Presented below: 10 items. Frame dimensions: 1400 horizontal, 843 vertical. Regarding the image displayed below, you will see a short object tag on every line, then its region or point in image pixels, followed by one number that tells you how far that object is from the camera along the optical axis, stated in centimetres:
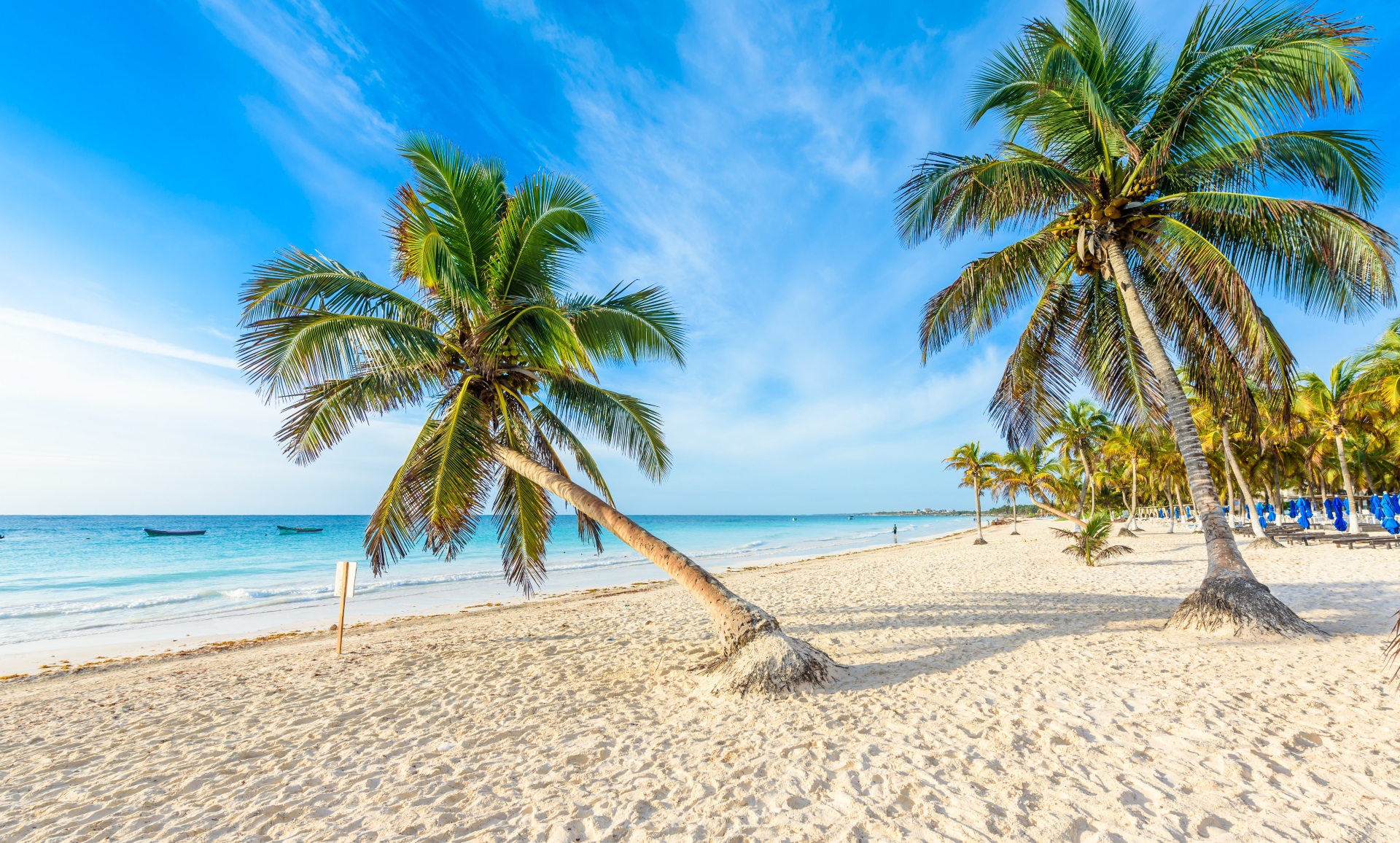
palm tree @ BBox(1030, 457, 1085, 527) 3509
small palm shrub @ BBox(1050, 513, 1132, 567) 1402
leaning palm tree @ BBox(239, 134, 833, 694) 566
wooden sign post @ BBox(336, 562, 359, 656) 688
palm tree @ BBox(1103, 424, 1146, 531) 2689
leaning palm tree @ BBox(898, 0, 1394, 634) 590
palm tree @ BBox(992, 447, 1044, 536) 2638
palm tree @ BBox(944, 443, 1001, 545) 2891
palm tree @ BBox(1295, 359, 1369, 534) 1906
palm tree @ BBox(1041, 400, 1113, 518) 2772
